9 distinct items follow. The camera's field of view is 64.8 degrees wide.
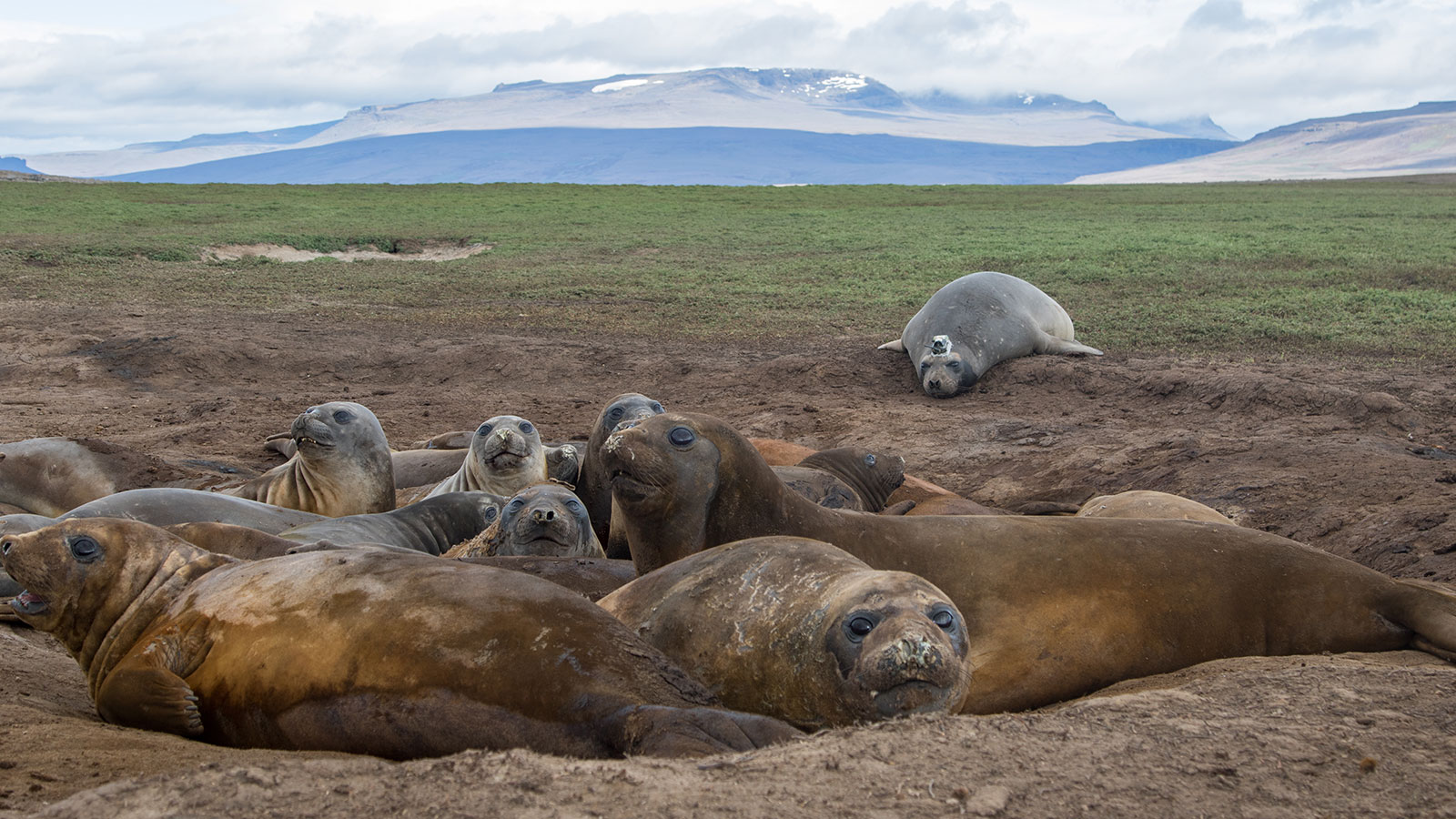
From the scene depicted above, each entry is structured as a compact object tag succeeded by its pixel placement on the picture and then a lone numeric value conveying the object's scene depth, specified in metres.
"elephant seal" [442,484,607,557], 4.98
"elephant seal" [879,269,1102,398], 10.36
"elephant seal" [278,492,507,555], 5.41
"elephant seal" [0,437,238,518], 6.46
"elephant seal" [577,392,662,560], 5.97
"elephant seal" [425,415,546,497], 6.64
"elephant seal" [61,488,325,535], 5.18
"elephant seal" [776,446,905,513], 6.37
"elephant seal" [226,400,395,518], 6.37
